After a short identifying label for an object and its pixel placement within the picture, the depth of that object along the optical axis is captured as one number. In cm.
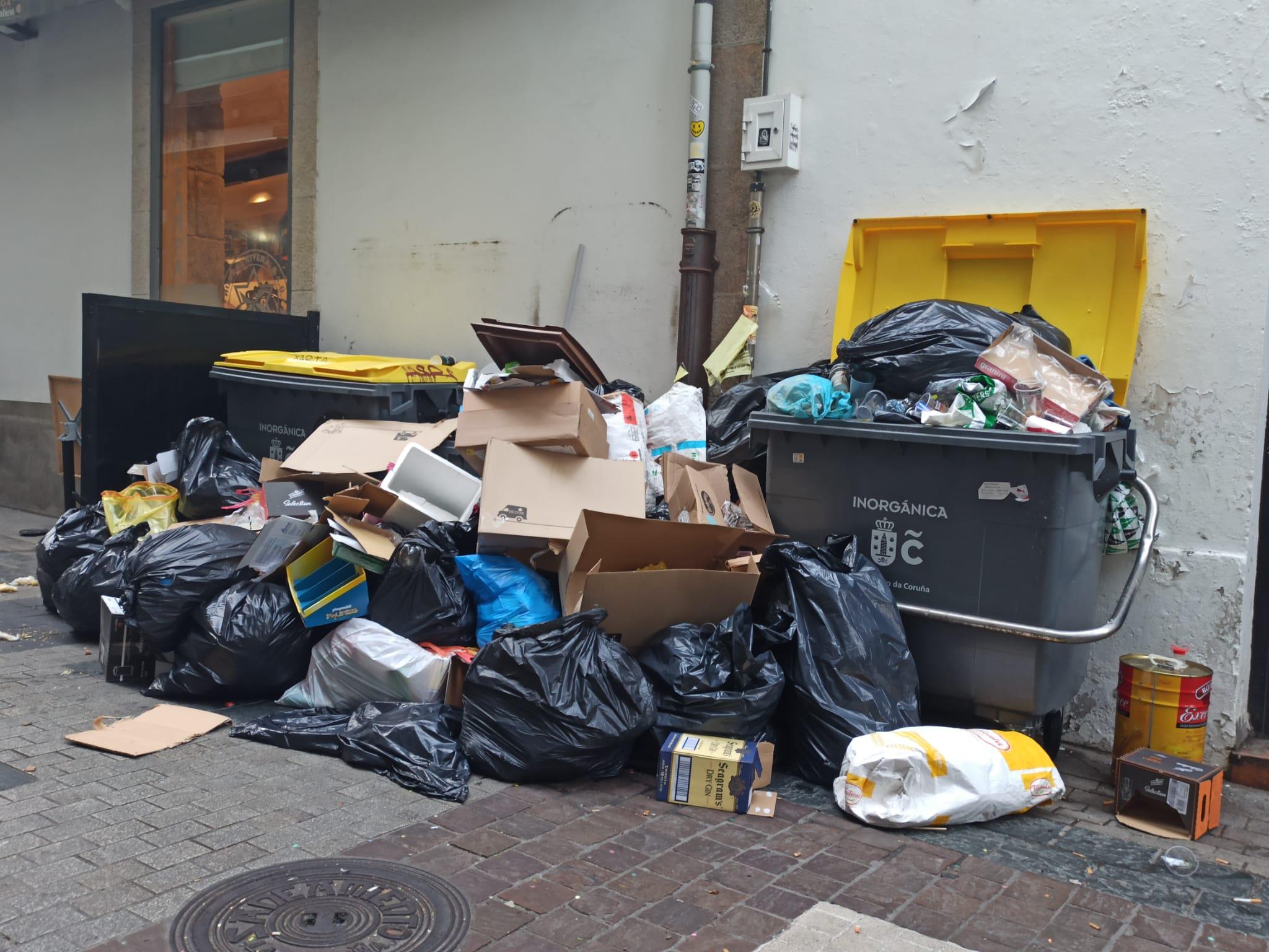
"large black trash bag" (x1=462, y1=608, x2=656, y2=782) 336
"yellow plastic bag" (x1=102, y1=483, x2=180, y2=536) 522
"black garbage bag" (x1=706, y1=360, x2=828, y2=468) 453
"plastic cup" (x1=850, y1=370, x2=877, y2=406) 402
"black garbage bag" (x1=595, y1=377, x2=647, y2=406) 497
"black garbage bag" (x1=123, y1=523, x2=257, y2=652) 416
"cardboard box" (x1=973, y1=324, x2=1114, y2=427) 358
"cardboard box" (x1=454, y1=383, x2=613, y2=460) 416
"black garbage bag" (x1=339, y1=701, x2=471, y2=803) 336
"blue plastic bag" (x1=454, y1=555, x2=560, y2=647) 392
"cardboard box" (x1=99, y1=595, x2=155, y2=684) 434
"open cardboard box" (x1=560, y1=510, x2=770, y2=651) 362
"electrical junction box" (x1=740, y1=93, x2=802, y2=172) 477
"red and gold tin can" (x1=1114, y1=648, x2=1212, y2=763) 356
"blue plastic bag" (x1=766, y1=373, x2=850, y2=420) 388
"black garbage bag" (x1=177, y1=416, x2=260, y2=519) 525
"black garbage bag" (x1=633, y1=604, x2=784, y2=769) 352
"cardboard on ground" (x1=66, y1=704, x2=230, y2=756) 360
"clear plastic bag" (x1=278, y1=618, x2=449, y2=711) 380
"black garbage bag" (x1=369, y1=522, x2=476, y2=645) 396
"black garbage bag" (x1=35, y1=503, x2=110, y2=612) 514
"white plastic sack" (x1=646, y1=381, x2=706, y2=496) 458
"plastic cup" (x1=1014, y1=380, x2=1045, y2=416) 355
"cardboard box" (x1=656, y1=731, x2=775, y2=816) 330
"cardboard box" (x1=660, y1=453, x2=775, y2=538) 404
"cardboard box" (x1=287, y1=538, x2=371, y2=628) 407
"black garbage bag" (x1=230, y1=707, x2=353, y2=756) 365
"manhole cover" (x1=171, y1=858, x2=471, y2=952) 243
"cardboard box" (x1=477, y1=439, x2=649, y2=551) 400
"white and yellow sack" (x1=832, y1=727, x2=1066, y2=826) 322
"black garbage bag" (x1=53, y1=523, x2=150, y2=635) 479
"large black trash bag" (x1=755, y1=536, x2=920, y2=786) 352
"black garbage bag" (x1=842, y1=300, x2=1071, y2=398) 381
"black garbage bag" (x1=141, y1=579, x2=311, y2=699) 402
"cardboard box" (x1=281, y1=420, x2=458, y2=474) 480
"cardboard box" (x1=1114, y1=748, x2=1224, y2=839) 329
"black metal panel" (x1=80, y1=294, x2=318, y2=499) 577
